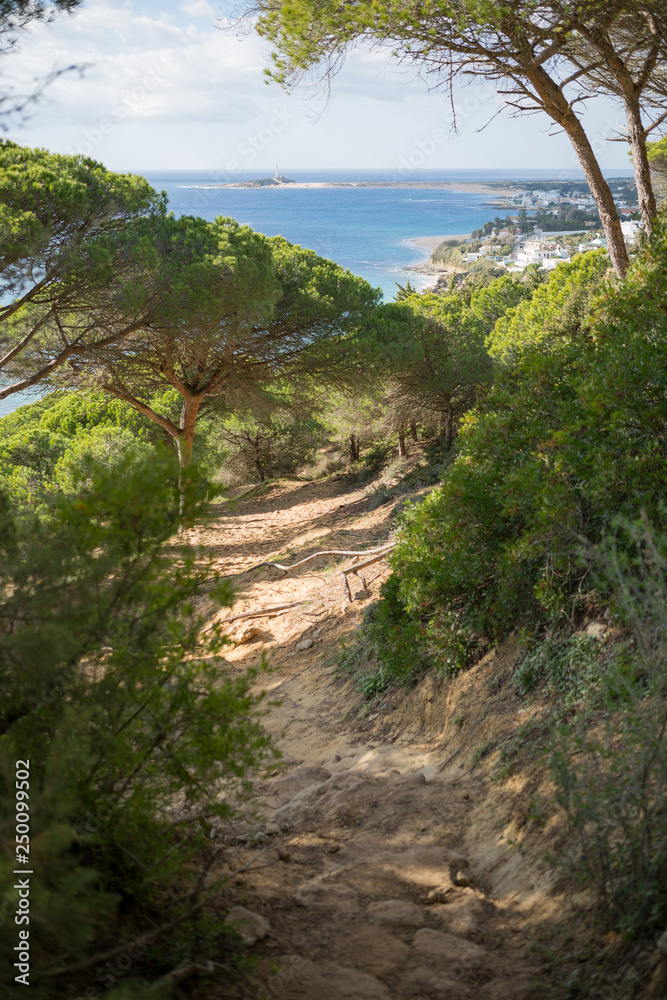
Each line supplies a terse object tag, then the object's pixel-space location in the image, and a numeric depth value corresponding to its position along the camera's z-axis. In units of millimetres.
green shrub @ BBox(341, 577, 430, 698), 5969
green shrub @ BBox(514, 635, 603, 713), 4035
